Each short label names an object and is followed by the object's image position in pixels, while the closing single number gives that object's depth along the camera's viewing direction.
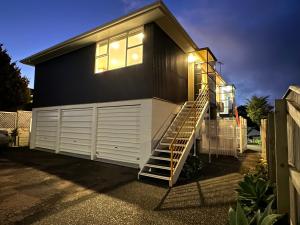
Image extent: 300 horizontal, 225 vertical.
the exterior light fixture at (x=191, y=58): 11.02
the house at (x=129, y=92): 7.34
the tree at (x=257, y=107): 23.55
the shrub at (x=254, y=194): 3.19
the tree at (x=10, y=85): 15.66
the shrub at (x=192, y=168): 6.43
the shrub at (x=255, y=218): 2.10
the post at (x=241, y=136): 12.83
